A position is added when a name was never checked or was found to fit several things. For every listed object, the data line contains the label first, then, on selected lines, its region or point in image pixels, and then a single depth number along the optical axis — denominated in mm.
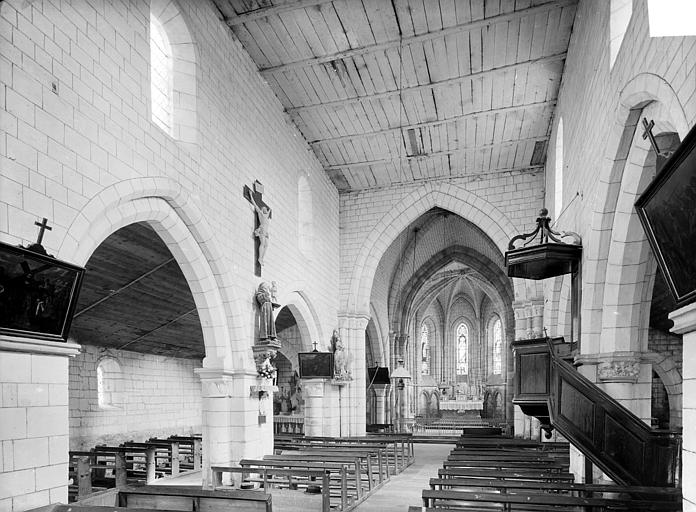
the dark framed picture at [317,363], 14157
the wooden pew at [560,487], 5368
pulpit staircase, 5930
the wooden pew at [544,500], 4965
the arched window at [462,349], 34281
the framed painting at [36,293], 4676
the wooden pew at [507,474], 7031
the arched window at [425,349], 34031
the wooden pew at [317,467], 7941
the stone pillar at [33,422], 5000
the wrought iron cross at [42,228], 5258
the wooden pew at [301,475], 7203
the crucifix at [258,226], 10820
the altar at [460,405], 29703
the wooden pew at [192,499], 5832
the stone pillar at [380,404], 21578
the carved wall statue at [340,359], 15000
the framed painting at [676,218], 3148
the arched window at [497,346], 33594
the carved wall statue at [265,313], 10398
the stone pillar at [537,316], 14592
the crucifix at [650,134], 5374
